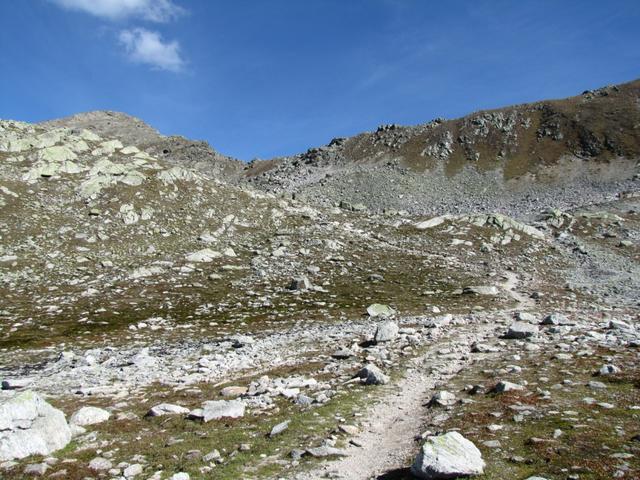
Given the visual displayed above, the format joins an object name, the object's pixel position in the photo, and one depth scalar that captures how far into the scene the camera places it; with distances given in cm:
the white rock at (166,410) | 1243
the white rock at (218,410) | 1209
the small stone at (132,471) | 888
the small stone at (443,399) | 1269
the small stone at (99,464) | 921
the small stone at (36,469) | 883
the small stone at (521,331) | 2102
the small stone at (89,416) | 1185
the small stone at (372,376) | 1494
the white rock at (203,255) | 3706
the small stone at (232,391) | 1419
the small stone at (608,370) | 1407
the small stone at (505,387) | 1311
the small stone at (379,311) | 2781
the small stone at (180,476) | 854
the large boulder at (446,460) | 808
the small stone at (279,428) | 1093
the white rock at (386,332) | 2070
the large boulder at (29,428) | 962
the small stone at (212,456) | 953
